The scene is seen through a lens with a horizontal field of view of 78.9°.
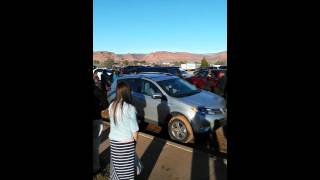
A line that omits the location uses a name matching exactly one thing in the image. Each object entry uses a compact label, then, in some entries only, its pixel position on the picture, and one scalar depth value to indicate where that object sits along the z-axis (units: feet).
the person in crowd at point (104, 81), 28.31
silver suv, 14.64
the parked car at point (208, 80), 36.74
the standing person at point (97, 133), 9.21
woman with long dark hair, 7.76
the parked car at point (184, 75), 43.68
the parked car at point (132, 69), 41.44
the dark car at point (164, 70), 38.66
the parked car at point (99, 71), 47.30
